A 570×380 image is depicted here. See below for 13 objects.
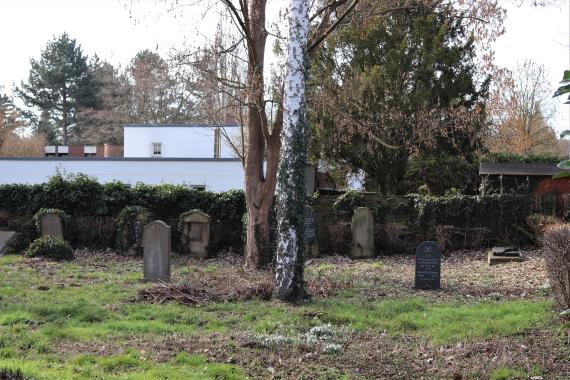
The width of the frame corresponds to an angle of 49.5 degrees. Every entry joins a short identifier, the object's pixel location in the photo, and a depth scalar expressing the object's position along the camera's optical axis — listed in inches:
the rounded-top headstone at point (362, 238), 735.1
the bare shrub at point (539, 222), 687.9
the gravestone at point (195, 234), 749.3
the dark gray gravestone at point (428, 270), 460.1
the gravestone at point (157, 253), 482.9
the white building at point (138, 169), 1331.2
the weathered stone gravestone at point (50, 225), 751.1
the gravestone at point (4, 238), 730.3
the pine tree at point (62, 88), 2166.6
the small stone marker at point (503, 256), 612.1
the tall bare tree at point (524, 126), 1137.8
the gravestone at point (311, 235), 734.3
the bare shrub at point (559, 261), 293.6
